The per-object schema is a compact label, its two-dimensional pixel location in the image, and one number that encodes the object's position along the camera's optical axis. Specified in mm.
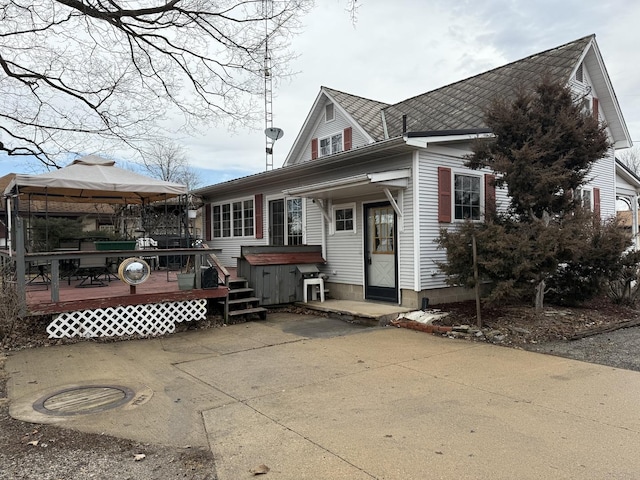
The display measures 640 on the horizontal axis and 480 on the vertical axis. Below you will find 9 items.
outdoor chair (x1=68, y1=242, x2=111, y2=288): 7793
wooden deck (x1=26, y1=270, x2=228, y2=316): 6637
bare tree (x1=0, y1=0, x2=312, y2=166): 7367
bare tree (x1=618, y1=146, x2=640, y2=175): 38219
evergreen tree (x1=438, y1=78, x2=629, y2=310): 6934
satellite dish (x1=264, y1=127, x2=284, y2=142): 16075
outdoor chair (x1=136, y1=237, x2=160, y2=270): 12674
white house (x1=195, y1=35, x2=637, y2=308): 8562
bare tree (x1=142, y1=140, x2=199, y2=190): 29344
